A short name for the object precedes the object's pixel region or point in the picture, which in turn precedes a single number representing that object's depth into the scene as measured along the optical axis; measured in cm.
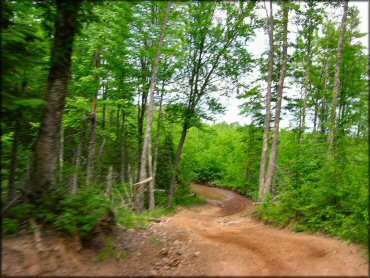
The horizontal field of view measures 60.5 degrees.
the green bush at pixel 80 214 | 674
